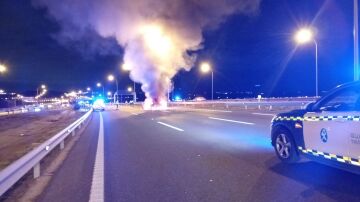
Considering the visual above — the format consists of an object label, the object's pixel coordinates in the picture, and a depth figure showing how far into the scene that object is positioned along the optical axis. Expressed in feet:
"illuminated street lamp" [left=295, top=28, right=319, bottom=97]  100.23
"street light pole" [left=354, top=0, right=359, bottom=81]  49.27
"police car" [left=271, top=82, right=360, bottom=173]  19.35
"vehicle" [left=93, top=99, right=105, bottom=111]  171.73
